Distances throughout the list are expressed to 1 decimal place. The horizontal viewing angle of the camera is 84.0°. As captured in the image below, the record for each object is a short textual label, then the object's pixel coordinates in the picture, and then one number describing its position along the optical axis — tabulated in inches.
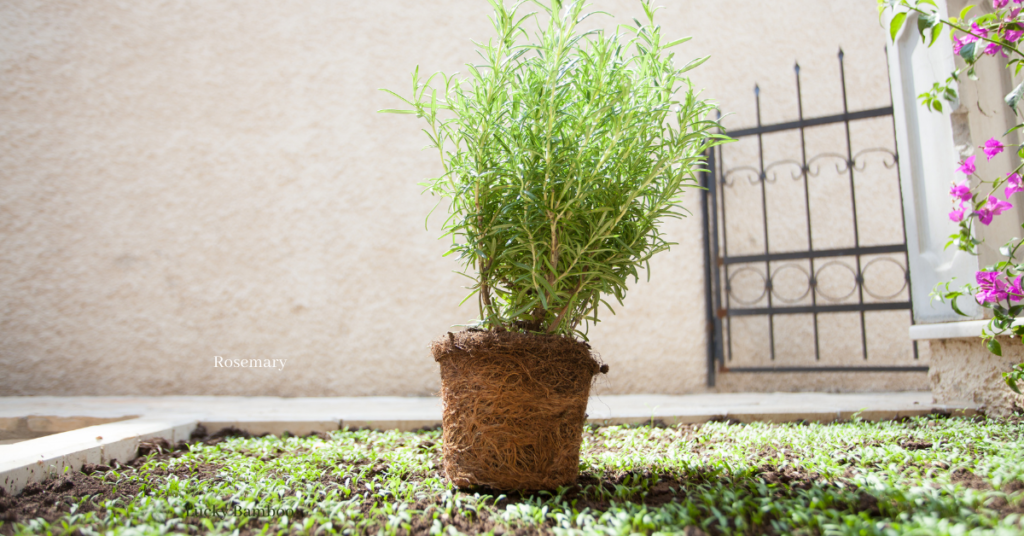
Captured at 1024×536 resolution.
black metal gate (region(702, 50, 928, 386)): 143.9
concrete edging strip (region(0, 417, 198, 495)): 58.2
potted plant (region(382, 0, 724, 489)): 50.9
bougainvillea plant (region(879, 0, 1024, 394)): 60.2
